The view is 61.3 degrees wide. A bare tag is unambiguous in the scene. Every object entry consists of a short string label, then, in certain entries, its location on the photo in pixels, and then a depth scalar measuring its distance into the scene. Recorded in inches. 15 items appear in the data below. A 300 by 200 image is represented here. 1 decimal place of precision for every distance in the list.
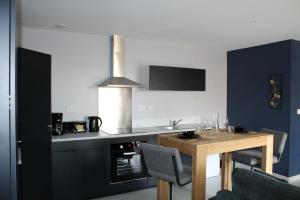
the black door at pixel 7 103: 44.6
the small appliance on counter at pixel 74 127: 148.6
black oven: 143.2
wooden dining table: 100.8
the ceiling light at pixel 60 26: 136.6
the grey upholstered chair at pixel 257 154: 141.3
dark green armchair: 56.3
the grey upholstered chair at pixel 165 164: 97.0
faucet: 180.7
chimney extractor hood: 161.6
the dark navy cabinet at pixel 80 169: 128.7
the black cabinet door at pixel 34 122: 100.7
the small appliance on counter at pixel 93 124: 153.9
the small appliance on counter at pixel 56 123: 140.4
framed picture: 173.3
